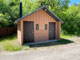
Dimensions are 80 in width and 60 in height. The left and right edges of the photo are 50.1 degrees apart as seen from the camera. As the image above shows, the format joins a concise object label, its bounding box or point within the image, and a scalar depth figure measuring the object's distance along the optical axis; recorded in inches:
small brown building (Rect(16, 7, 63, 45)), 387.2
